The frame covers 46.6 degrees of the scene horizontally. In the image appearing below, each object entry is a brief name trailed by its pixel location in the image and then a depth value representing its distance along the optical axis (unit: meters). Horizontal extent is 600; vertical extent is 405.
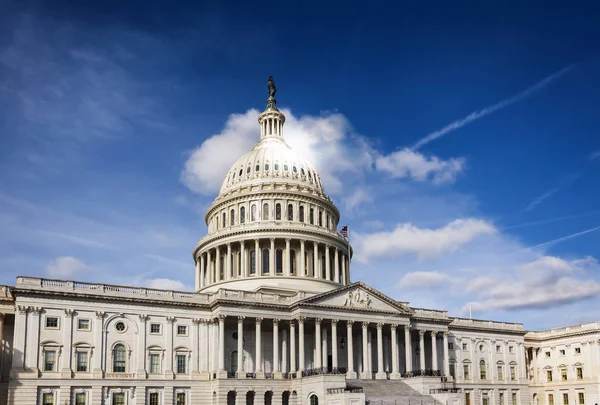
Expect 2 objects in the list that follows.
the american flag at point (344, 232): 97.31
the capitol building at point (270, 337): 73.25
